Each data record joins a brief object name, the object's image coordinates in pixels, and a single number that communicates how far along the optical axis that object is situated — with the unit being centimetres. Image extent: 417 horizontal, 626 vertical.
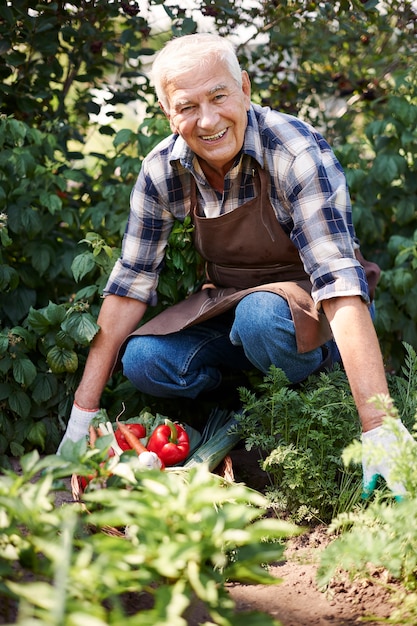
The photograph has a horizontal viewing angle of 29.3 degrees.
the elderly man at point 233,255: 232
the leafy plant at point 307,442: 229
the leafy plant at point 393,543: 160
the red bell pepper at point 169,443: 241
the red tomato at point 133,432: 246
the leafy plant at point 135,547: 125
